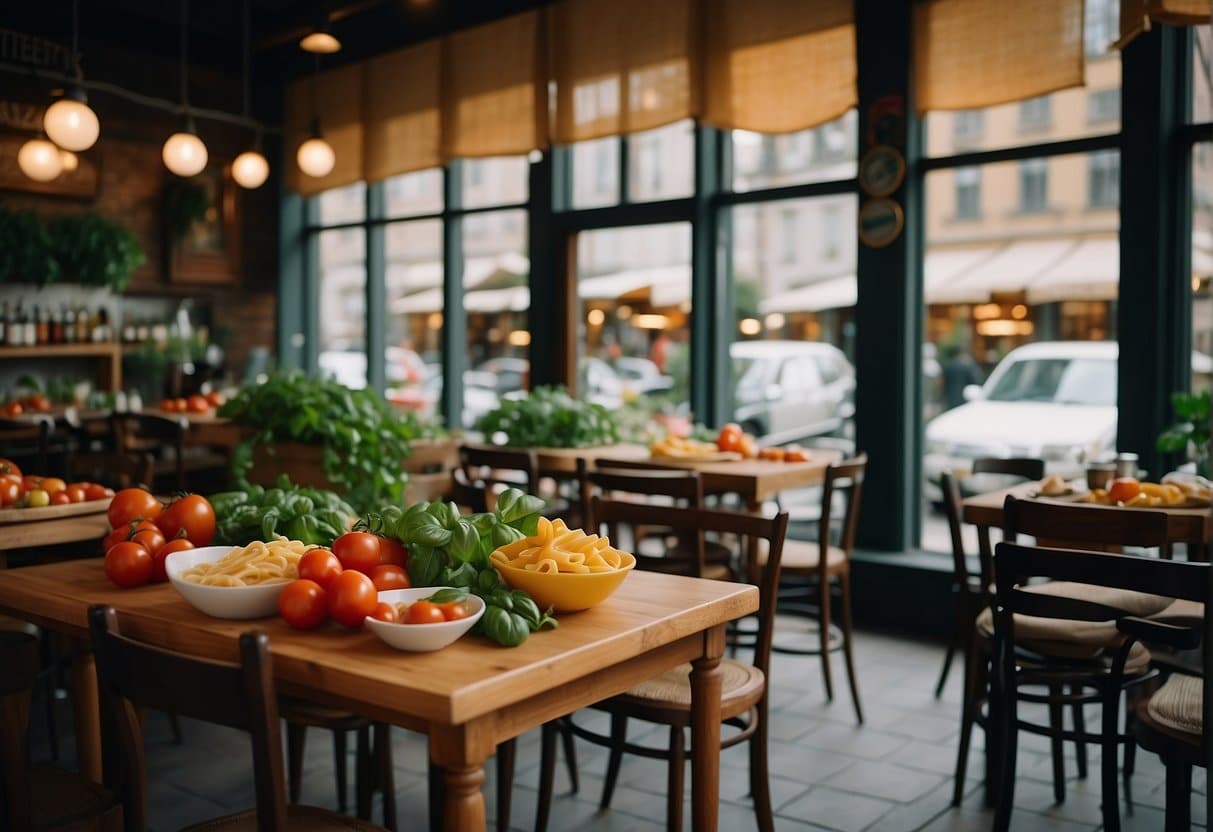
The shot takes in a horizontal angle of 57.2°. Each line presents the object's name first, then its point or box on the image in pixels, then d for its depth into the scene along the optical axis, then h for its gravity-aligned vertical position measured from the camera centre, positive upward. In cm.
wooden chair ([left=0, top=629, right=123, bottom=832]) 196 -74
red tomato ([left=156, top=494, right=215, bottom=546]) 234 -31
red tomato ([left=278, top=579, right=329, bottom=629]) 187 -39
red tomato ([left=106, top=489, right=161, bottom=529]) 257 -32
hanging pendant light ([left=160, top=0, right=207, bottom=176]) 567 +113
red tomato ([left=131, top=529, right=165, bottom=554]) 226 -34
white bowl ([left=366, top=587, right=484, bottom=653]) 174 -41
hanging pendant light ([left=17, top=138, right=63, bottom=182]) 603 +116
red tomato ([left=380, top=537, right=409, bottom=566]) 210 -34
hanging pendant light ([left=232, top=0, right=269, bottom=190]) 633 +116
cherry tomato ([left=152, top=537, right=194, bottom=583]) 222 -37
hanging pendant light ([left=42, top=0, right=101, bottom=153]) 516 +116
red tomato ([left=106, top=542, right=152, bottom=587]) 221 -38
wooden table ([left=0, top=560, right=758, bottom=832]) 165 -46
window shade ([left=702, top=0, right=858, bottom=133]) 540 +155
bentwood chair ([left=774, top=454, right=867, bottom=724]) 404 -73
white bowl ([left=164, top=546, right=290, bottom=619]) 193 -40
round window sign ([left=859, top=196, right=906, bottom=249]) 527 +71
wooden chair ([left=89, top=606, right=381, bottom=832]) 159 -48
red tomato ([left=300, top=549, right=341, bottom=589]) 193 -34
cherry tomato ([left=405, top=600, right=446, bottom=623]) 176 -39
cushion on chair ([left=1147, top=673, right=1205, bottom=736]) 238 -75
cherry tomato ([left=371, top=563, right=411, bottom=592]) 199 -37
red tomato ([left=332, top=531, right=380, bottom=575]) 203 -33
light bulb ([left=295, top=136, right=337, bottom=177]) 629 +122
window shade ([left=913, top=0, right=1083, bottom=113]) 468 +140
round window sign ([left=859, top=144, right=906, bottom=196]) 525 +96
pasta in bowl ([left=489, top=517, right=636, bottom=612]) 195 -35
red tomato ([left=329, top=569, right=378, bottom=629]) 185 -38
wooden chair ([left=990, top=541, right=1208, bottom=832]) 229 -57
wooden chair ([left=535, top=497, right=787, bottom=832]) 258 -76
